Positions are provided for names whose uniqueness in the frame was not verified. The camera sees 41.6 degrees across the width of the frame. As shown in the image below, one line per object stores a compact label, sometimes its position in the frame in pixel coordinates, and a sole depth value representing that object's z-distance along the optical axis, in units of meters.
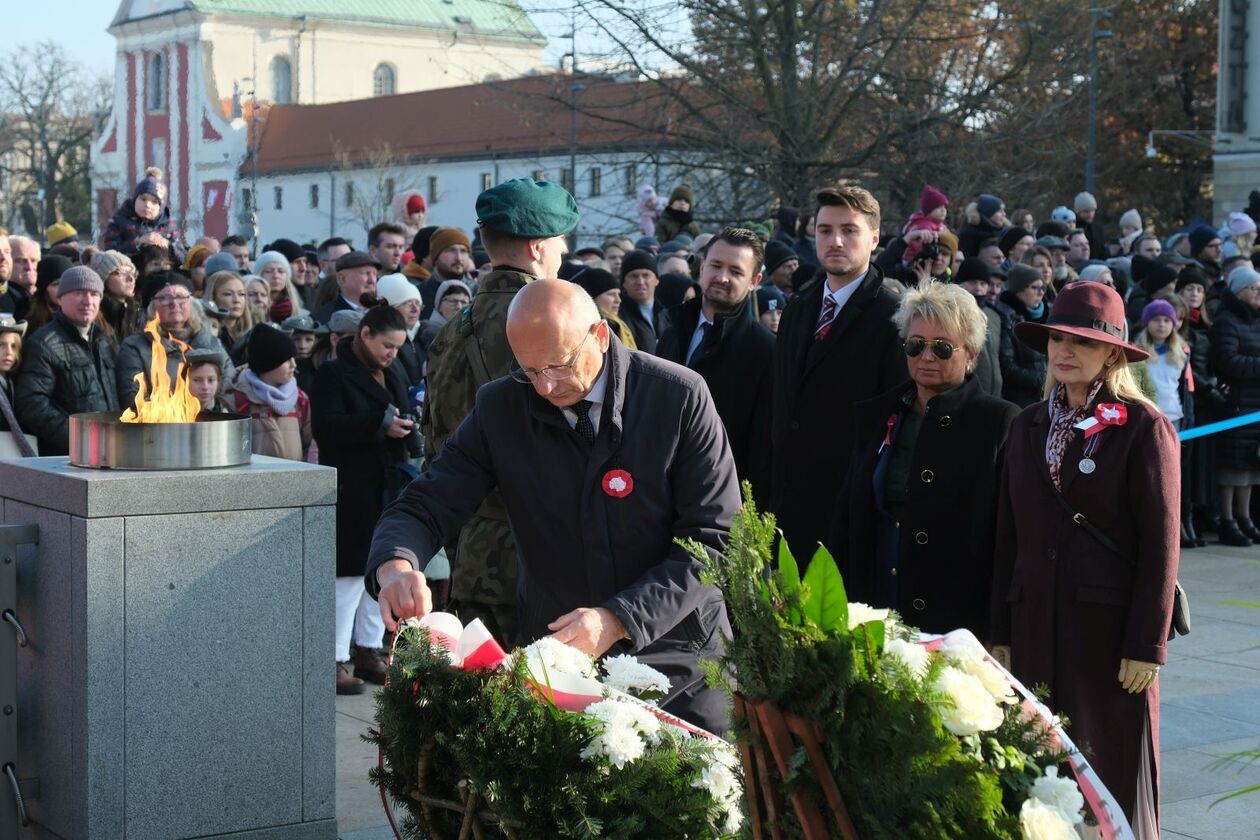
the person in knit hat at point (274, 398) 8.44
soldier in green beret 4.94
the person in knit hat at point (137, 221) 13.51
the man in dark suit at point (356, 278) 10.61
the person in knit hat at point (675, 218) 16.97
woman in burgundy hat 4.91
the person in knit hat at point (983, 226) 14.98
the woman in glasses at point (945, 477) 5.57
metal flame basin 4.98
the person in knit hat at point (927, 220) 11.31
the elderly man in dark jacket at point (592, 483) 3.75
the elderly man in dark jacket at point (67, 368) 8.40
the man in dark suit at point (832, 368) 6.55
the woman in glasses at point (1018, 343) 11.21
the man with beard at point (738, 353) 7.25
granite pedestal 4.86
